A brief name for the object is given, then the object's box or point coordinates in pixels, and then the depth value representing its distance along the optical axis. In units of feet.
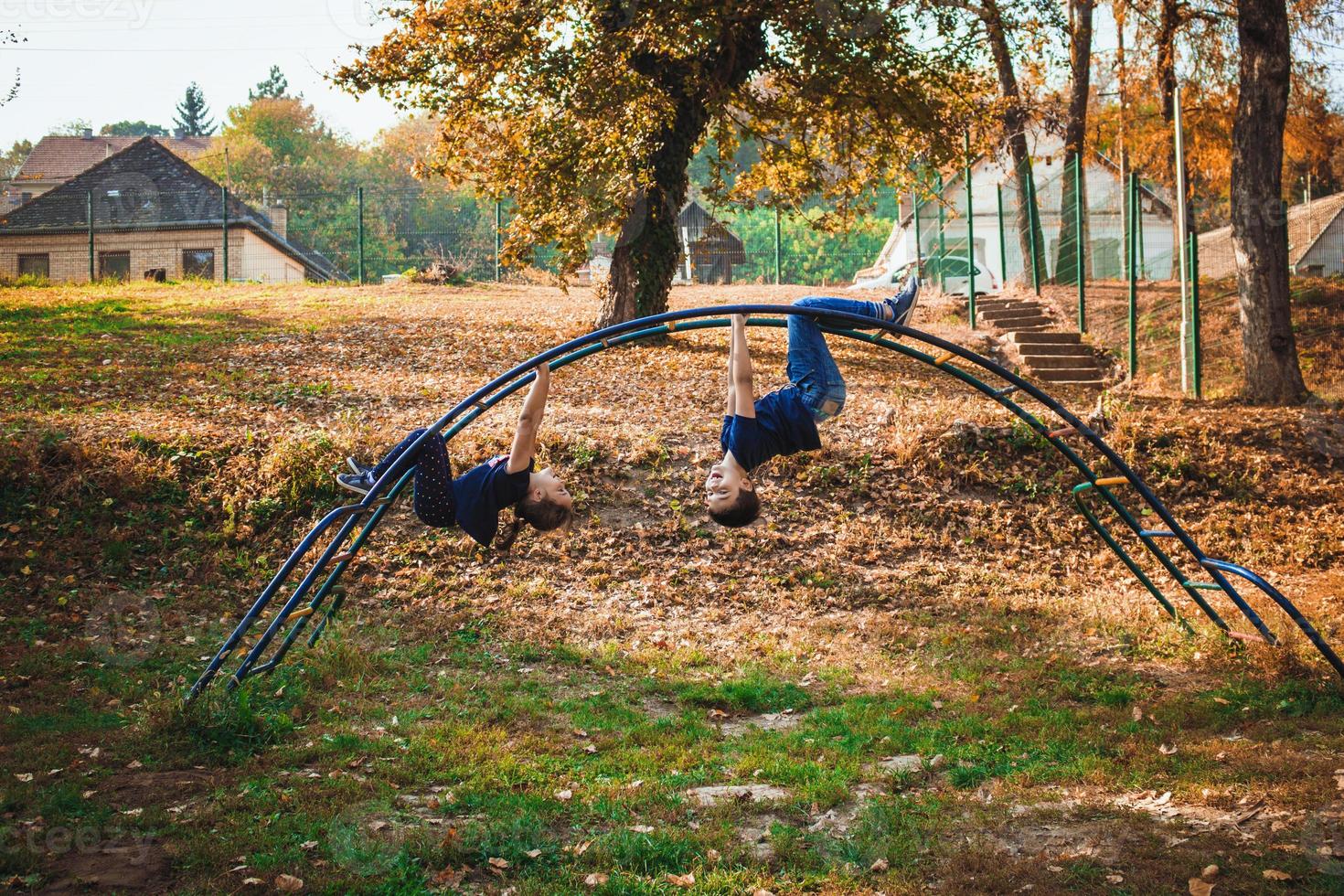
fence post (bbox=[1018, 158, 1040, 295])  60.81
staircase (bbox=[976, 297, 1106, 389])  52.65
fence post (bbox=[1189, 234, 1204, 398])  44.57
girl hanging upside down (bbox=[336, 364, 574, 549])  19.97
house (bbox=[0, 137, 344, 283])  110.73
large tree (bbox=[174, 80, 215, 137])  287.89
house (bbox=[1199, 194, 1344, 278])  124.06
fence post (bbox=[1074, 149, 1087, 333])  54.39
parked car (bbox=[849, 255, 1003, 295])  83.50
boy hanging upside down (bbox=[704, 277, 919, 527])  18.98
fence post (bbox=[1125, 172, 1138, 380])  47.91
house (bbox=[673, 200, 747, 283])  118.11
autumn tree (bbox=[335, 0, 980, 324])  43.24
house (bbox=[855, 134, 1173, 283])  107.45
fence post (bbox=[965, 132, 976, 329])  56.08
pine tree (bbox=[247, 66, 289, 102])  266.36
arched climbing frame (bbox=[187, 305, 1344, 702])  19.22
